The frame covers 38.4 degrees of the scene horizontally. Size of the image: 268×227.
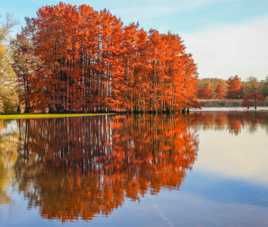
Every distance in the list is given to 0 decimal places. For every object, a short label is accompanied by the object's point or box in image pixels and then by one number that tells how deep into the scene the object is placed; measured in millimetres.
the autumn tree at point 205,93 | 123812
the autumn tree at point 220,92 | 123812
